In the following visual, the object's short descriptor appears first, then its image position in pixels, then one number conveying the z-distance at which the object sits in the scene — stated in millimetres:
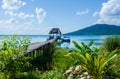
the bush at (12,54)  3550
